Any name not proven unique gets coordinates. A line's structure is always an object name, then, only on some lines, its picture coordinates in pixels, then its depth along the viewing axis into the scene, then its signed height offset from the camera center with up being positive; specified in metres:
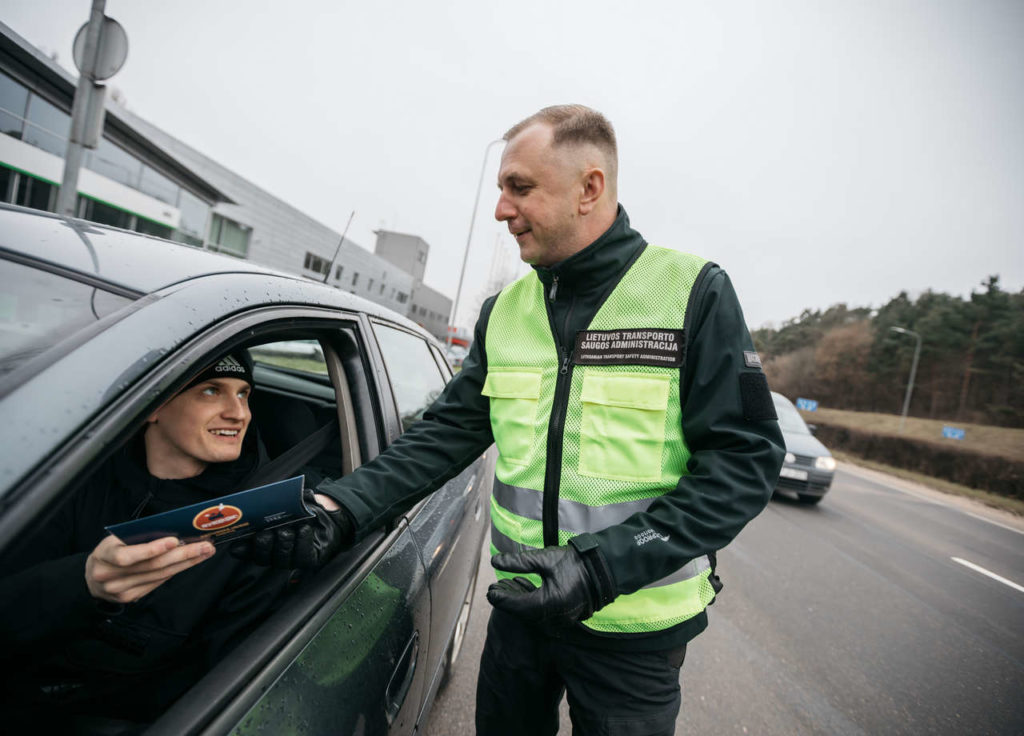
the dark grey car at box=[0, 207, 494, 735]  0.63 -0.19
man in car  0.89 -0.65
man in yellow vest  1.05 -0.18
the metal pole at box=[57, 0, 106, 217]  2.99 +1.19
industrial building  11.27 +3.70
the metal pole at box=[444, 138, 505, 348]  19.16 +4.75
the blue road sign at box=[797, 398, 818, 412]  20.51 +0.58
